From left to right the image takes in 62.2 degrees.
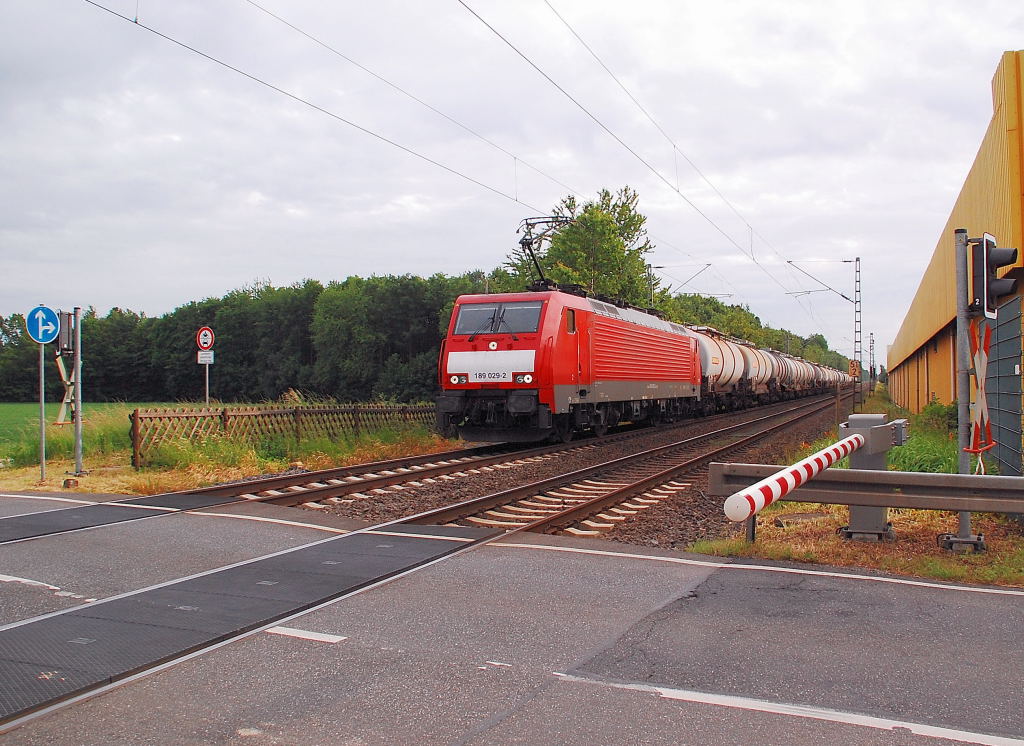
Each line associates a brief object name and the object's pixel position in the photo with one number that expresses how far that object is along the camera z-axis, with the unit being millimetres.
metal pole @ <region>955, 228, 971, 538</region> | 7492
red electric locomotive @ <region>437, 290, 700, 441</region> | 16188
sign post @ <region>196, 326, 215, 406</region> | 15202
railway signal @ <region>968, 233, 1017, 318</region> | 7211
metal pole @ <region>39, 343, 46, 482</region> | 12463
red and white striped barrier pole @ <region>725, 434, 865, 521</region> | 5160
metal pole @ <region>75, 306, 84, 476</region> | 12730
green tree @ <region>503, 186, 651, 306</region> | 36312
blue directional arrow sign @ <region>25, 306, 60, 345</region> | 12266
